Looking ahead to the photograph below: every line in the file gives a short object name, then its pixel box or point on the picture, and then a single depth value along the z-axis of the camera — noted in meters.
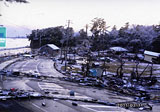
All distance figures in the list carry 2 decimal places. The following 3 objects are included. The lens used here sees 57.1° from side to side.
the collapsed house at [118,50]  55.71
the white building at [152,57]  44.80
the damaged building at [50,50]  57.62
